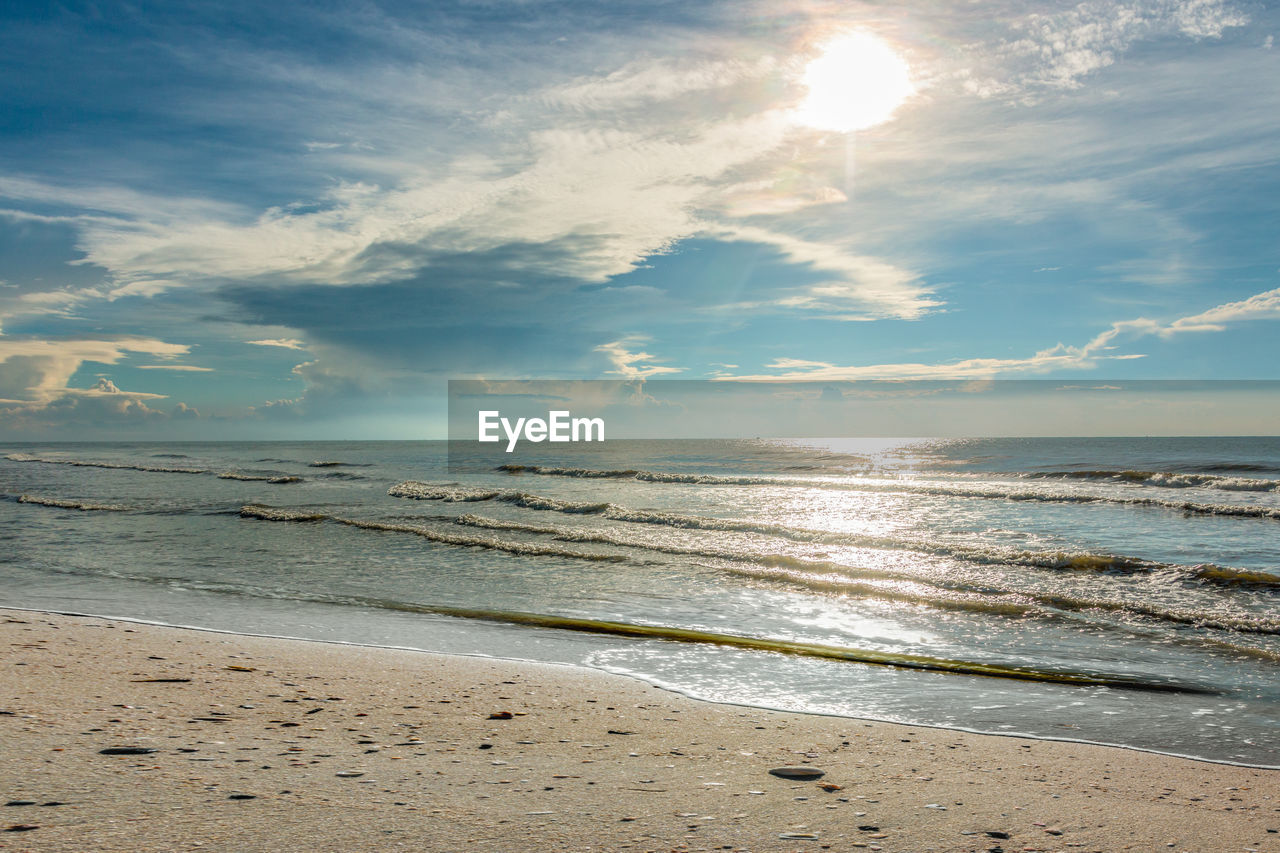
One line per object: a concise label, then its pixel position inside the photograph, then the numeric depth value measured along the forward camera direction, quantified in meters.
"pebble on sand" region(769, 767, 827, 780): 4.62
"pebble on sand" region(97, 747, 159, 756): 4.39
